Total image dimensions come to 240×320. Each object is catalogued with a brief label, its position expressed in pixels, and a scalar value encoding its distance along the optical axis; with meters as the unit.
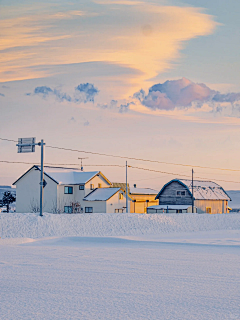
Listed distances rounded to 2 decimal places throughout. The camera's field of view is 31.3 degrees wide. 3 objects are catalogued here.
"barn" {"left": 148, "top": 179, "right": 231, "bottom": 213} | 68.88
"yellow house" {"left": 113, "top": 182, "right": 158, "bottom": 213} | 74.00
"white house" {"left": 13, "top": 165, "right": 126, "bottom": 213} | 62.50
